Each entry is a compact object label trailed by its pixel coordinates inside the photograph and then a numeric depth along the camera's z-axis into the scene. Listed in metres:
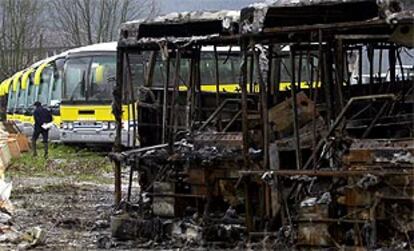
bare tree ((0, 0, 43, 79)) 59.19
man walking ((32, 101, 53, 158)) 26.80
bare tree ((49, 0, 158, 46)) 57.50
